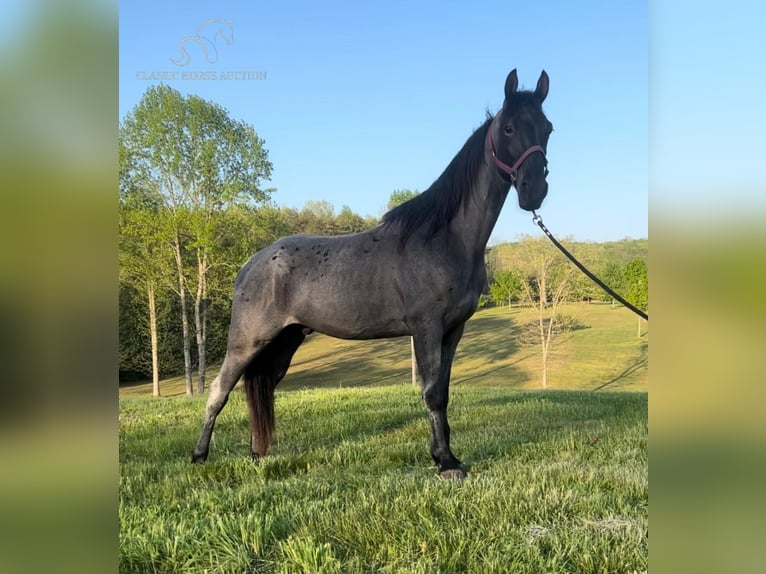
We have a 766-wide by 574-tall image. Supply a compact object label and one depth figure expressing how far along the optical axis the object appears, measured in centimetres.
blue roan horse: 341
